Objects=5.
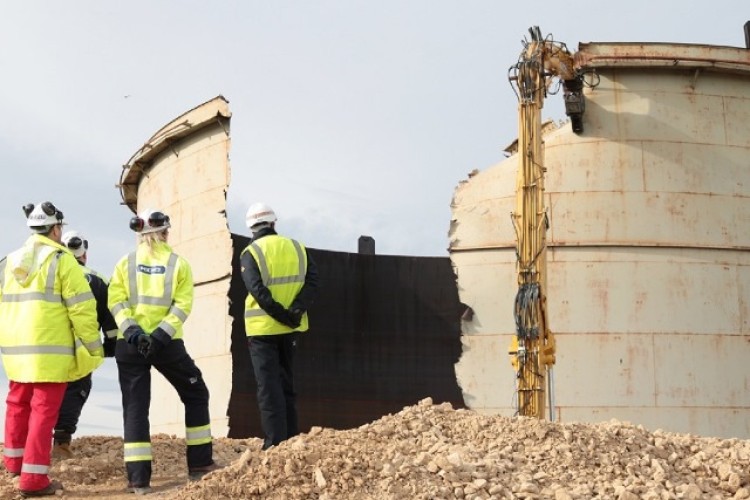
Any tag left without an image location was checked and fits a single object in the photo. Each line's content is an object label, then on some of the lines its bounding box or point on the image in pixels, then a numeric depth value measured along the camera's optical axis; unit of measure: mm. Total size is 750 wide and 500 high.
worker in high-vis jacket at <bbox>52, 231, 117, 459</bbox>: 6137
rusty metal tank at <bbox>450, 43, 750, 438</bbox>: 10812
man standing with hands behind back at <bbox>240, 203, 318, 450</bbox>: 5645
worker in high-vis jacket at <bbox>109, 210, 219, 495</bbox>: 5172
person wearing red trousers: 5105
